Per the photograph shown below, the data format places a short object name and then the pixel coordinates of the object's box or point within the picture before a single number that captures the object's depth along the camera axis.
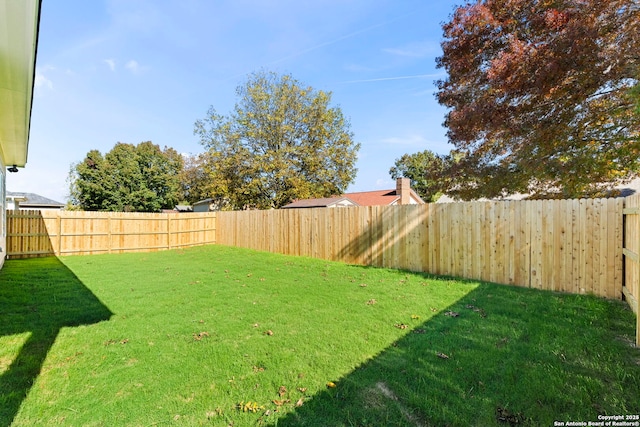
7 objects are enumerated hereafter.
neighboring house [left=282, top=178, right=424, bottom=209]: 19.41
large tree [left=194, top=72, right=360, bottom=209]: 20.80
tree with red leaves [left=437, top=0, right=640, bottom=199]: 6.14
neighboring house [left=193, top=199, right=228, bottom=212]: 27.19
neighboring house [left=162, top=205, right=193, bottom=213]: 39.36
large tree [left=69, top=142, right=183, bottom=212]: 29.55
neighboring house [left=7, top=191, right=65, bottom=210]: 20.87
